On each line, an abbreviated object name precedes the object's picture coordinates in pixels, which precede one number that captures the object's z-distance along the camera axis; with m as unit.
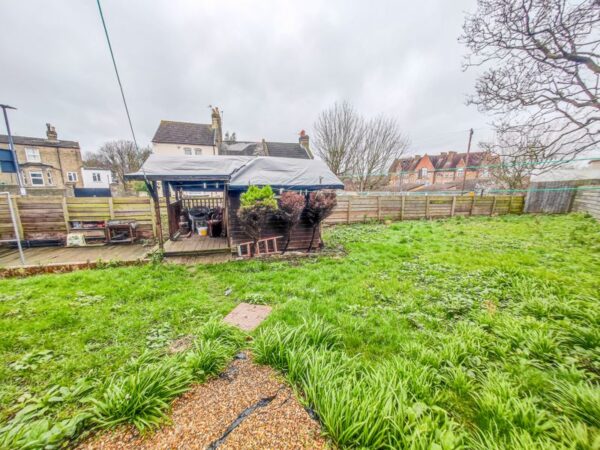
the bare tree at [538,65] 3.06
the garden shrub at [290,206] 5.54
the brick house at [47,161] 23.84
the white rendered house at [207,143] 20.22
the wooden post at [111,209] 7.83
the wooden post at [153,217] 8.10
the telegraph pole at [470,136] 19.92
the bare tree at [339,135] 16.59
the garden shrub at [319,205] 5.97
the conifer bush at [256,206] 5.19
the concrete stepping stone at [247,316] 2.86
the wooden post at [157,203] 5.77
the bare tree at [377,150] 16.73
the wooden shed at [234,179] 5.46
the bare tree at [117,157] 34.14
